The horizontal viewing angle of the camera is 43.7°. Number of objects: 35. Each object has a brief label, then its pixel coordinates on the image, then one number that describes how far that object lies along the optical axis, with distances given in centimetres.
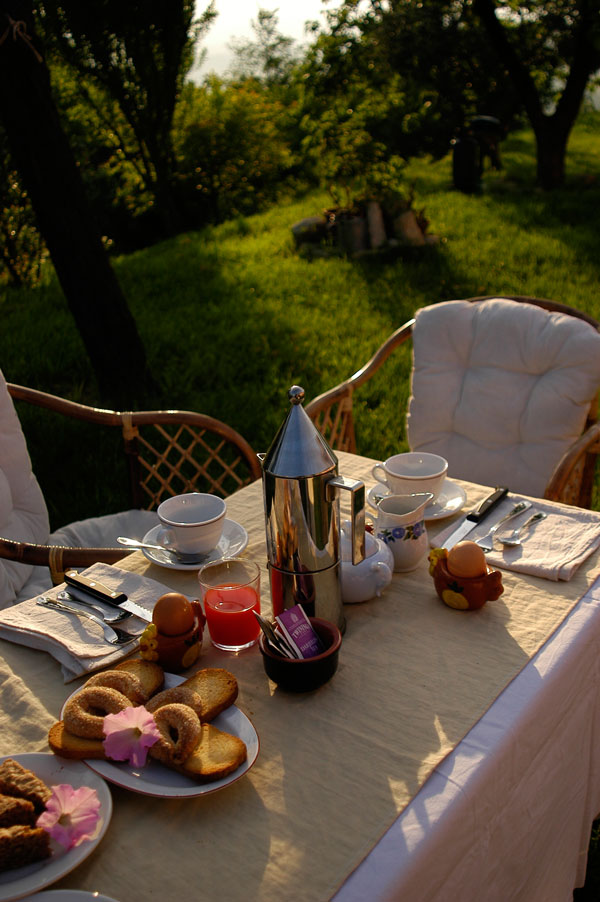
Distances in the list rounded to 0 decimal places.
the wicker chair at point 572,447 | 178
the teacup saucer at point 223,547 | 140
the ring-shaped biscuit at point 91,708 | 97
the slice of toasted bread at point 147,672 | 108
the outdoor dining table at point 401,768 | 82
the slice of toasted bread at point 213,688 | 101
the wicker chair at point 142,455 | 154
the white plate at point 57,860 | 79
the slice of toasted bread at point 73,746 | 95
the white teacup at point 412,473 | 152
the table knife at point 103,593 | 125
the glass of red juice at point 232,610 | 117
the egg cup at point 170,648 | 112
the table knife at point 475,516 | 144
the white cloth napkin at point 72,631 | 115
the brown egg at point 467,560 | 122
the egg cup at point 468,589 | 121
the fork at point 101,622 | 120
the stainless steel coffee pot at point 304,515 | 109
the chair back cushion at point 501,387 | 215
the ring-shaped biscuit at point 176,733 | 93
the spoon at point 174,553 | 141
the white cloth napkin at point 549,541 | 133
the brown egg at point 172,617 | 113
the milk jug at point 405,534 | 133
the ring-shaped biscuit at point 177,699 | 101
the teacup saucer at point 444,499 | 153
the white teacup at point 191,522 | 138
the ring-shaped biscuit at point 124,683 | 104
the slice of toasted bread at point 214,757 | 90
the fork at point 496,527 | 141
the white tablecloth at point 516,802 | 84
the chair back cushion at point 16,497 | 195
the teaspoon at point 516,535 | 140
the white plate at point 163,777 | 89
